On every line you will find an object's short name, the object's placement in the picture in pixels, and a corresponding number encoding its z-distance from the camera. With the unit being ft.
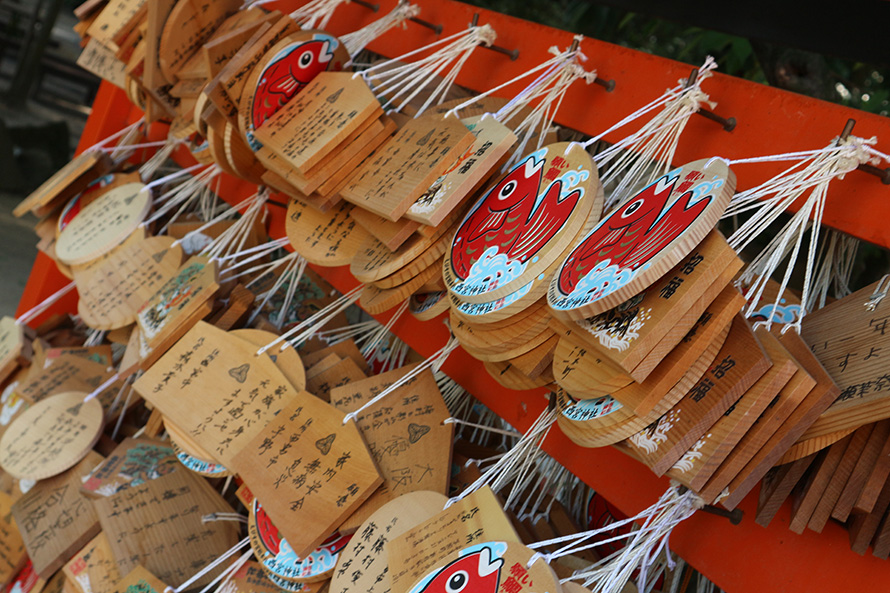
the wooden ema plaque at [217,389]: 4.18
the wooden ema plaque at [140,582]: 4.34
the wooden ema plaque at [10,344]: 6.71
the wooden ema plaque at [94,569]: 4.71
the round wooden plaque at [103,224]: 5.98
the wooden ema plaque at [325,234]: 4.00
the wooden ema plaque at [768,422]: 2.29
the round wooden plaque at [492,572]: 2.48
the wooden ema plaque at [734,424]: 2.29
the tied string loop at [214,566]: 4.34
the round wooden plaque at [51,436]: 5.43
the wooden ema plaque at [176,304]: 4.81
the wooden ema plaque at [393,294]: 3.49
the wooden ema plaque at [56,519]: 5.01
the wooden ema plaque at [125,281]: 5.62
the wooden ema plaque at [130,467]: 5.13
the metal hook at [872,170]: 2.58
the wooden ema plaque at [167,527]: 4.59
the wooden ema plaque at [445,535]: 2.80
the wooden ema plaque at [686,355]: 2.32
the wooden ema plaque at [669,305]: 2.25
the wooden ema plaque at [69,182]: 6.43
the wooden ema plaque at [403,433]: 3.67
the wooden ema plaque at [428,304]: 3.49
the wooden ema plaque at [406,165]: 3.28
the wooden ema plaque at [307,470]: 3.60
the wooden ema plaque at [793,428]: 2.30
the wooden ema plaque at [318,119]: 3.76
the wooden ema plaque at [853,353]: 2.20
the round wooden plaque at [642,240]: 2.22
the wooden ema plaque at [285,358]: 4.34
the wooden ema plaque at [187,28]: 5.00
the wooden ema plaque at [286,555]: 3.75
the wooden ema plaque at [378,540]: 3.31
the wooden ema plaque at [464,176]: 3.13
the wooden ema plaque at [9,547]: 5.65
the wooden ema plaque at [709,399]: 2.33
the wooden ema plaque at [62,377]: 6.07
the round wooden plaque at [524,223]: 2.82
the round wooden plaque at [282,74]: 3.97
